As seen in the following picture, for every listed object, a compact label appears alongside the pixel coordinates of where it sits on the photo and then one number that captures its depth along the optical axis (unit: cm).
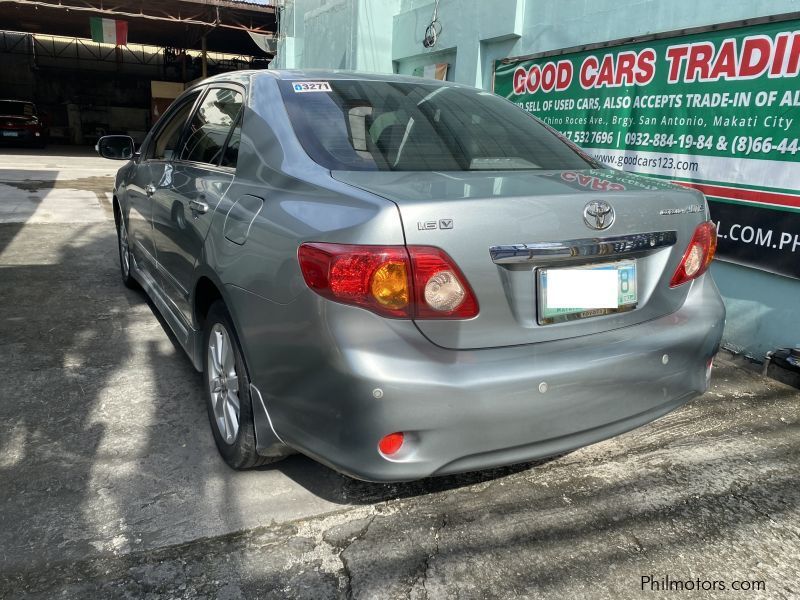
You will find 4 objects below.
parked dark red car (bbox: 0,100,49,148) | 2134
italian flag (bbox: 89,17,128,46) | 1939
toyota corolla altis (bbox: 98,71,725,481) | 182
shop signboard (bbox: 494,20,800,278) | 387
